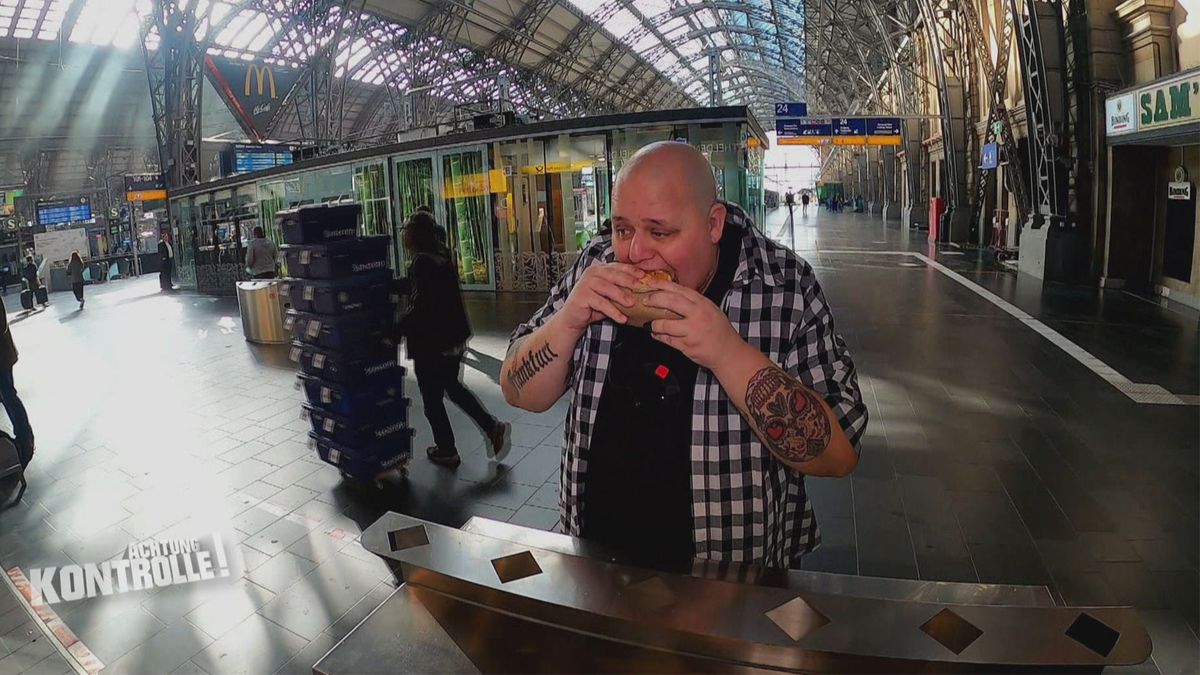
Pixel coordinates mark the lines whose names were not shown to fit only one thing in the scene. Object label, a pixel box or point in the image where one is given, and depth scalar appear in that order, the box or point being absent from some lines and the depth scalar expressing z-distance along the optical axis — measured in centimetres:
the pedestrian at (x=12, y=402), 582
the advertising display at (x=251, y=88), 2286
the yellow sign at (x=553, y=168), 1401
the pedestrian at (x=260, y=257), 1301
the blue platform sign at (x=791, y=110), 2511
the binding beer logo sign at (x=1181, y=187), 1098
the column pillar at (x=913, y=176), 3012
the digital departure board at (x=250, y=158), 2320
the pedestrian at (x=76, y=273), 1895
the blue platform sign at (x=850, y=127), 2498
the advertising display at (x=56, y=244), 2841
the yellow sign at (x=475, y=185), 1462
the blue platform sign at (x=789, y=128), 2484
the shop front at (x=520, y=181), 1291
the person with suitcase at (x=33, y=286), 1972
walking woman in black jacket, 532
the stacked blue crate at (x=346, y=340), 496
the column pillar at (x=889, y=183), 3703
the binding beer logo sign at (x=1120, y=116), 1075
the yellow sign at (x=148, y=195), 2375
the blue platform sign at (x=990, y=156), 1714
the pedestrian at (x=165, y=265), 2194
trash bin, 1092
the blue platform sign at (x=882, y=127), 2502
